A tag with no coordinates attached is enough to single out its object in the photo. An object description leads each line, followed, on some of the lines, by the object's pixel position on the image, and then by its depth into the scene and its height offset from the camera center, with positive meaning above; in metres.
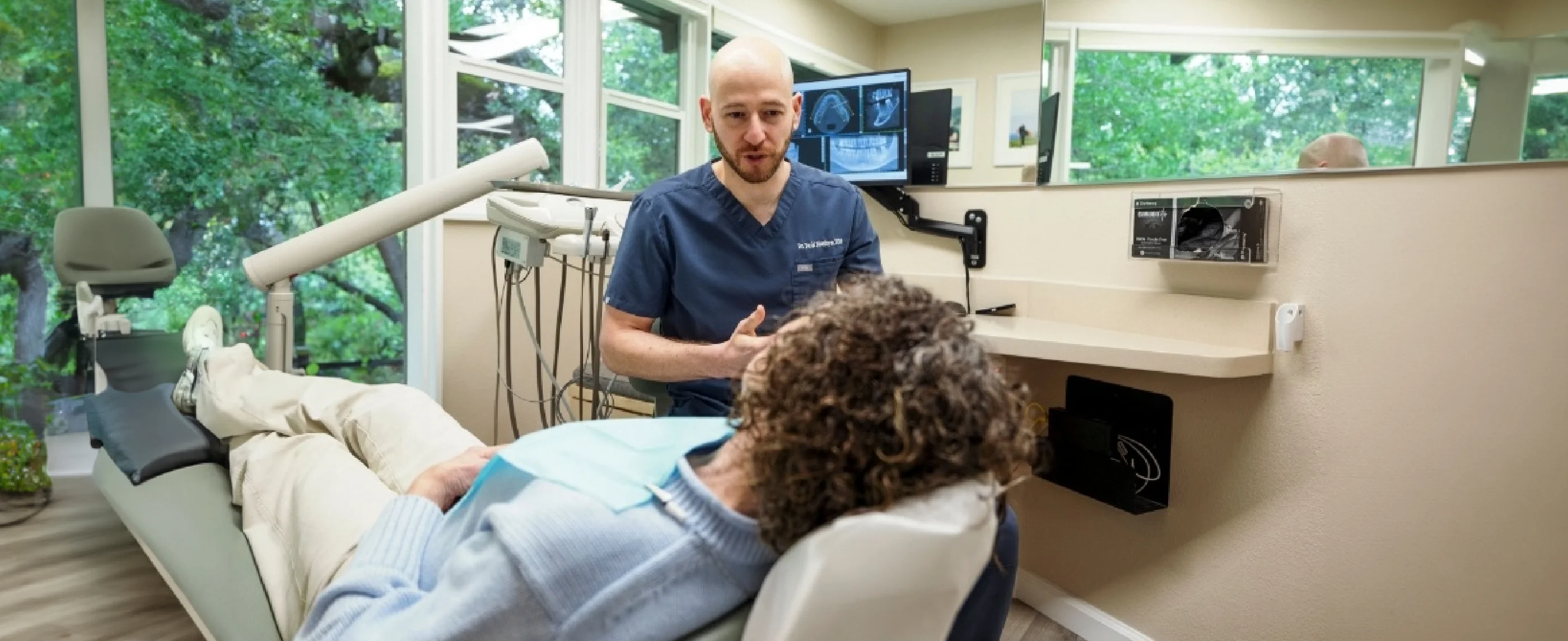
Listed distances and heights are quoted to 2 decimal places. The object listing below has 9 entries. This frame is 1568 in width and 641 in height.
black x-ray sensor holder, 1.92 -0.42
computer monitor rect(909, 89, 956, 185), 2.55 +0.38
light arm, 2.06 +0.01
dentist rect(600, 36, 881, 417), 1.41 +0.02
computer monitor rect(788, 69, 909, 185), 2.55 +0.40
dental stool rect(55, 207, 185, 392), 2.66 -0.15
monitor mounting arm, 2.41 +0.11
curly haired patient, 0.68 -0.22
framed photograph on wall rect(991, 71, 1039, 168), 2.40 +0.42
